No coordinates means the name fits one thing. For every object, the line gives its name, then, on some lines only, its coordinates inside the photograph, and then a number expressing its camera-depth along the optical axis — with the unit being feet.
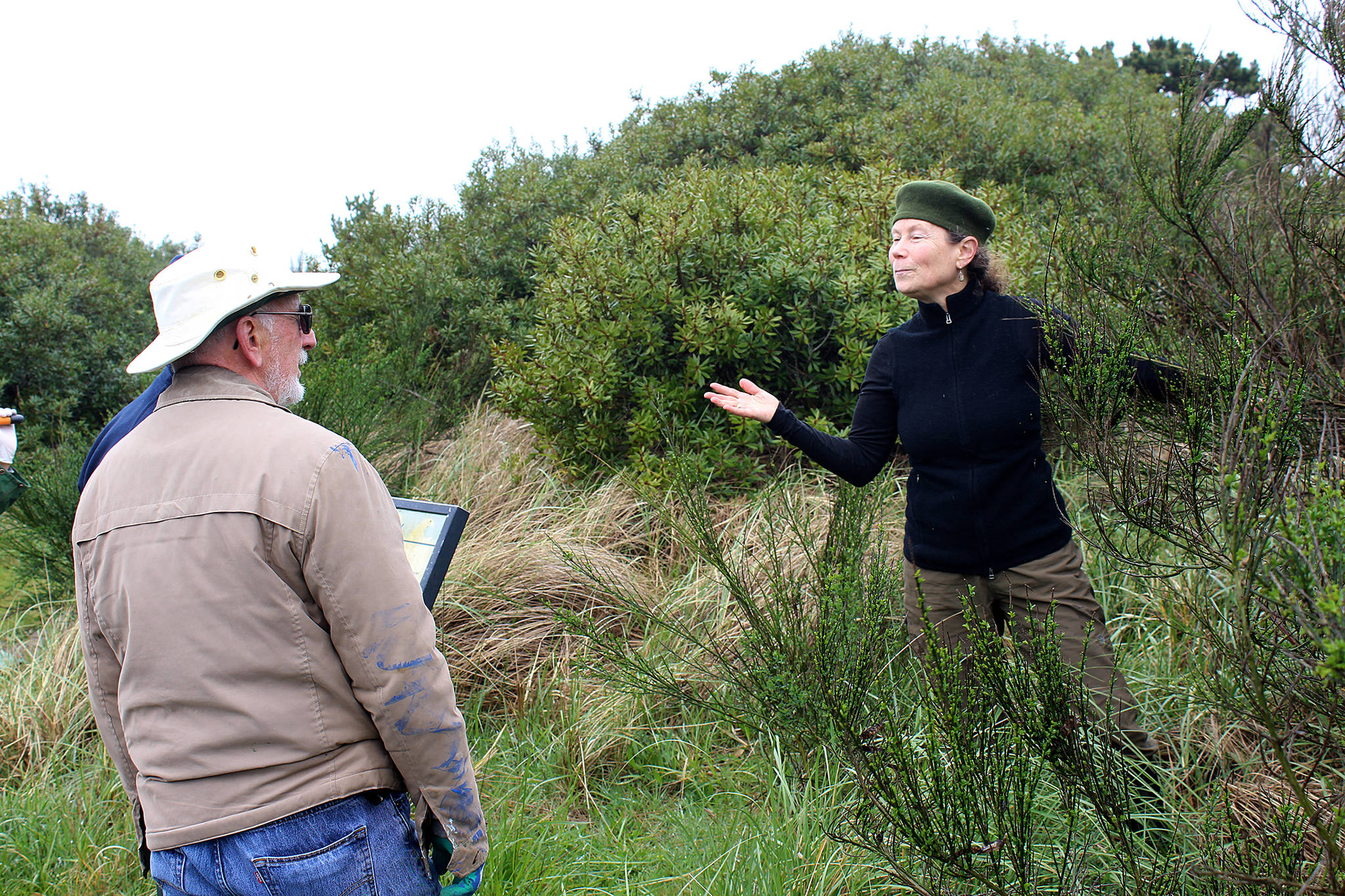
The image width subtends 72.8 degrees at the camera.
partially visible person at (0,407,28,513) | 10.90
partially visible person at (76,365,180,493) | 7.43
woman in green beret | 9.10
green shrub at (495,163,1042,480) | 17.16
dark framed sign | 7.65
